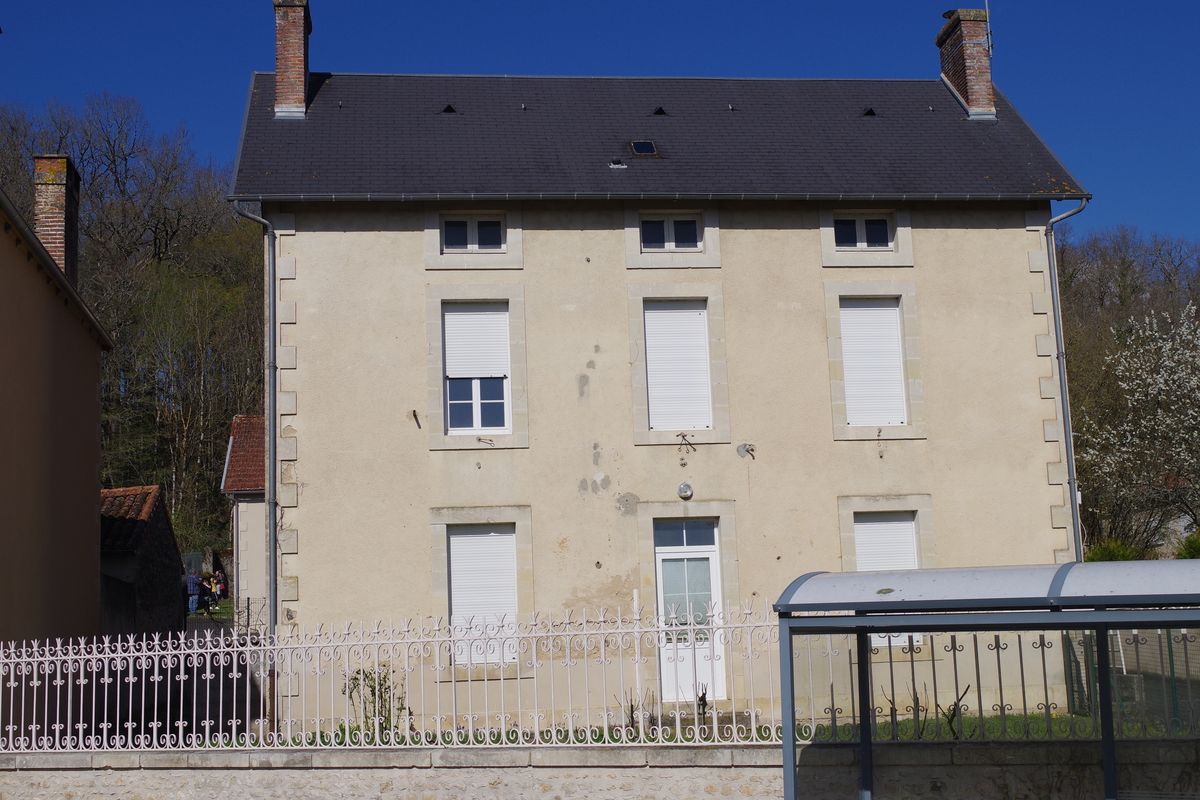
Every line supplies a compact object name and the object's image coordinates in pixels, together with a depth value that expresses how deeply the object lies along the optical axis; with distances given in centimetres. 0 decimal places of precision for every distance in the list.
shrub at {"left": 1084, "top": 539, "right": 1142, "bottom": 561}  2109
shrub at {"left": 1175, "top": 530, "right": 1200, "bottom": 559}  2133
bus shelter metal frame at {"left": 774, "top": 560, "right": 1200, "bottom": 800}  687
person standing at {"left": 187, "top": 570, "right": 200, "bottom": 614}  2633
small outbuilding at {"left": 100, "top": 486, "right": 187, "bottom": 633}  1734
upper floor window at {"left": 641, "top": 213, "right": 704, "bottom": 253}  1328
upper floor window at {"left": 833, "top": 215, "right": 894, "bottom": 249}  1357
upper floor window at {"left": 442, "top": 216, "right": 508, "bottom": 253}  1309
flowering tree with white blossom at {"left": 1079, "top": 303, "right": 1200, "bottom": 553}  2434
